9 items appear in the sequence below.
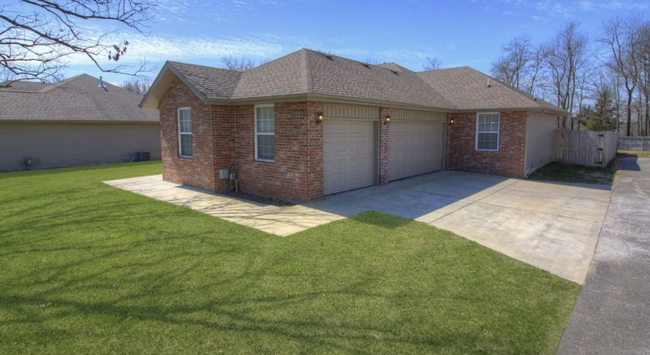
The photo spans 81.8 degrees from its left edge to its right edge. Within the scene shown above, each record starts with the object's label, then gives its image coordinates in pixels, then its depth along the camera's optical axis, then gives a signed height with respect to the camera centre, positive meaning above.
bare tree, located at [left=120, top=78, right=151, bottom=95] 54.81 +9.05
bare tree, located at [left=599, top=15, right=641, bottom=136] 35.69 +7.85
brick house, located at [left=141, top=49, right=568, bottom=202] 9.60 +0.60
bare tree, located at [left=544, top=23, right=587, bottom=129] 38.50 +8.10
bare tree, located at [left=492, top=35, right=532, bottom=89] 41.03 +8.74
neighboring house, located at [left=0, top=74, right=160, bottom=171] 18.30 +1.19
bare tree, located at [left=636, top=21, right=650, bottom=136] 33.94 +7.56
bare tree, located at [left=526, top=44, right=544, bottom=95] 40.16 +8.37
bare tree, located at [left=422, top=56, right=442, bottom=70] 46.69 +10.31
